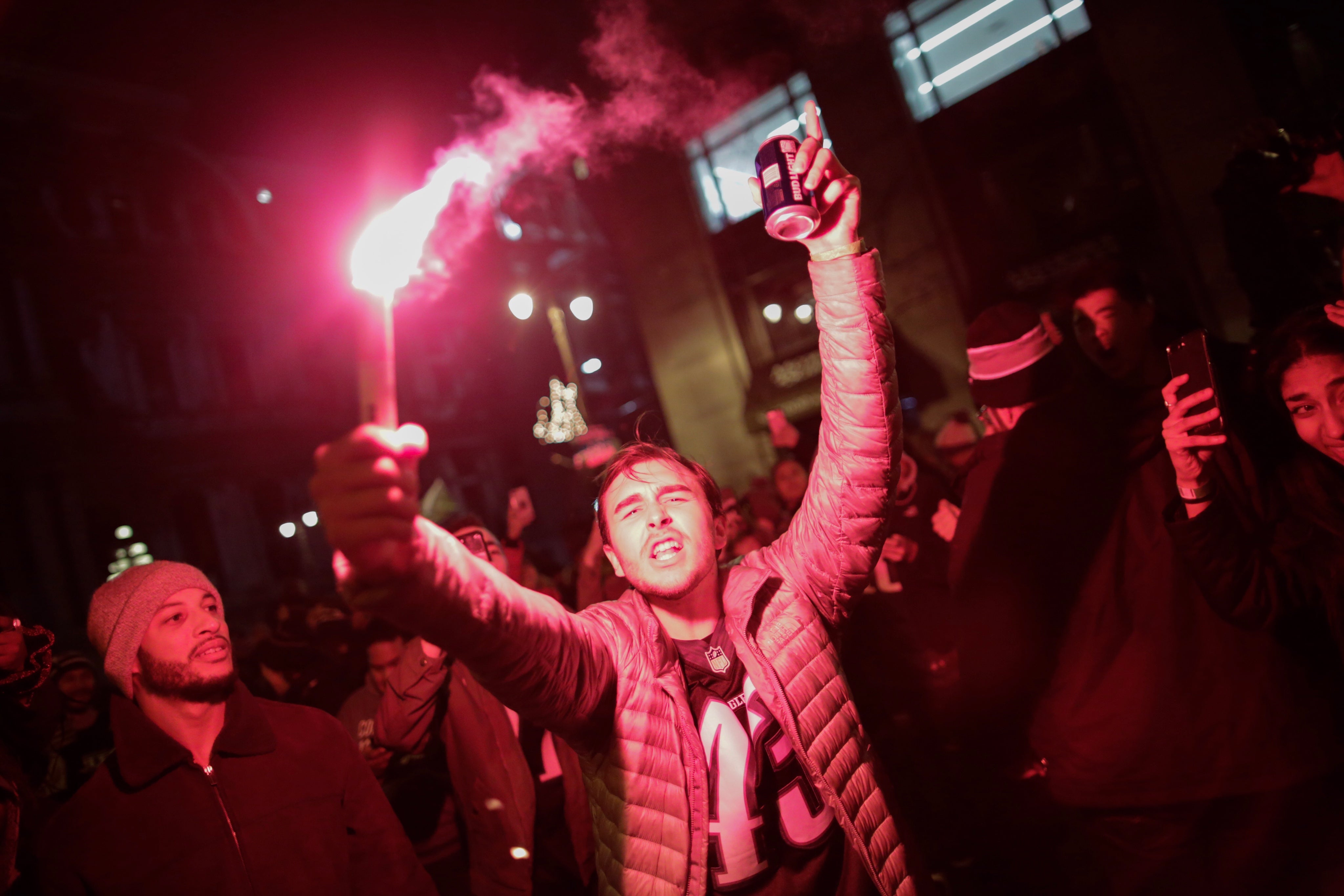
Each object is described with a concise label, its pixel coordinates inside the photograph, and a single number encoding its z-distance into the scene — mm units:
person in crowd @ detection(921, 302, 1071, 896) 2750
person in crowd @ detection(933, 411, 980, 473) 6008
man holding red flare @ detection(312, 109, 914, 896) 2025
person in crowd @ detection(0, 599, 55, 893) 2523
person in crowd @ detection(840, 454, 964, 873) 4227
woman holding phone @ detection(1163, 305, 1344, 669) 2287
